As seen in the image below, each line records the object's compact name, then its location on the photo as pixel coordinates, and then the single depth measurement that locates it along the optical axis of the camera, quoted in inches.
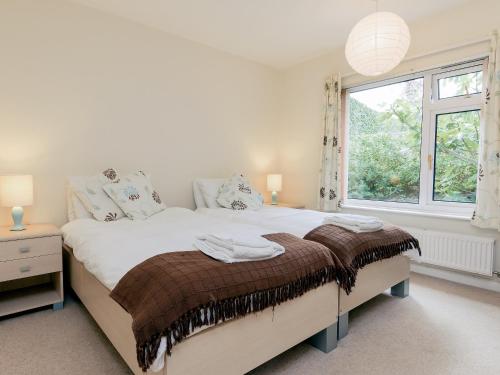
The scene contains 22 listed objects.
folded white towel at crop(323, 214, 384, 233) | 84.6
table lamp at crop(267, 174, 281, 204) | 164.7
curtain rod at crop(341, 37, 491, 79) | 104.3
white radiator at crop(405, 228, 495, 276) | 103.0
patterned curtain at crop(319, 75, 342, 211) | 147.8
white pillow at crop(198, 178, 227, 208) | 134.3
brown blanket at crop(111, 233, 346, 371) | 43.9
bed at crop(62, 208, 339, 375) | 48.4
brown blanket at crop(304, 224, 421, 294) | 74.7
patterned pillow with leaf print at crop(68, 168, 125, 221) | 98.3
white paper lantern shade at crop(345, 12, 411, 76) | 79.8
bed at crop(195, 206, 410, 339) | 76.2
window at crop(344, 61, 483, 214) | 114.6
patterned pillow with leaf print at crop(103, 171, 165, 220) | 101.5
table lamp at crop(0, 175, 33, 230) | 85.9
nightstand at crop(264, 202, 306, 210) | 160.7
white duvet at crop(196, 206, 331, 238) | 93.1
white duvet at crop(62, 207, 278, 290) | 60.7
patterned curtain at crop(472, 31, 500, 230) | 100.3
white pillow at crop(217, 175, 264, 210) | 130.6
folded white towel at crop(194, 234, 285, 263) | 56.0
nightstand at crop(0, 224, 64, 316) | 81.0
